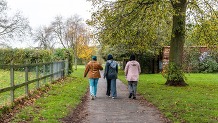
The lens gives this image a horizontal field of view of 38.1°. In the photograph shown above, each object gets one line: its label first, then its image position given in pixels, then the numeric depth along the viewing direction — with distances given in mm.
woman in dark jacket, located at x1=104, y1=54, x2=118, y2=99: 13328
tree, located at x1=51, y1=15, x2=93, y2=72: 52438
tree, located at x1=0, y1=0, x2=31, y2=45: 46281
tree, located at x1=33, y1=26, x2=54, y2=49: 61656
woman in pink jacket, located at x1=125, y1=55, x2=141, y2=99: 12953
